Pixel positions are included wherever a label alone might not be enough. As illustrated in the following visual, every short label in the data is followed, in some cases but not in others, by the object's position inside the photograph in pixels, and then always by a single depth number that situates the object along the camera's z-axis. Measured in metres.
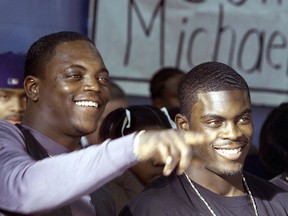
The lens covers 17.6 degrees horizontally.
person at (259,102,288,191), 4.02
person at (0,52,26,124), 3.78
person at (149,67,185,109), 5.46
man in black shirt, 3.20
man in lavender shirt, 2.37
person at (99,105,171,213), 4.00
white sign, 5.32
